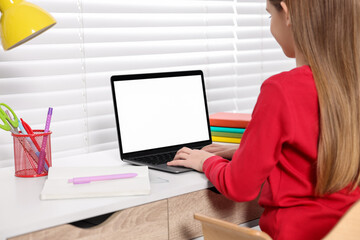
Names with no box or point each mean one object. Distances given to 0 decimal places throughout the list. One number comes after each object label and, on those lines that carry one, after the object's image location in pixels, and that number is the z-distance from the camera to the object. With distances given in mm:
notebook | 1049
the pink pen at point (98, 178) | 1108
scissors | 1240
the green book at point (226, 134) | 1630
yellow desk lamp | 1152
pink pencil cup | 1260
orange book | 1620
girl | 1037
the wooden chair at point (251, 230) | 880
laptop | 1409
